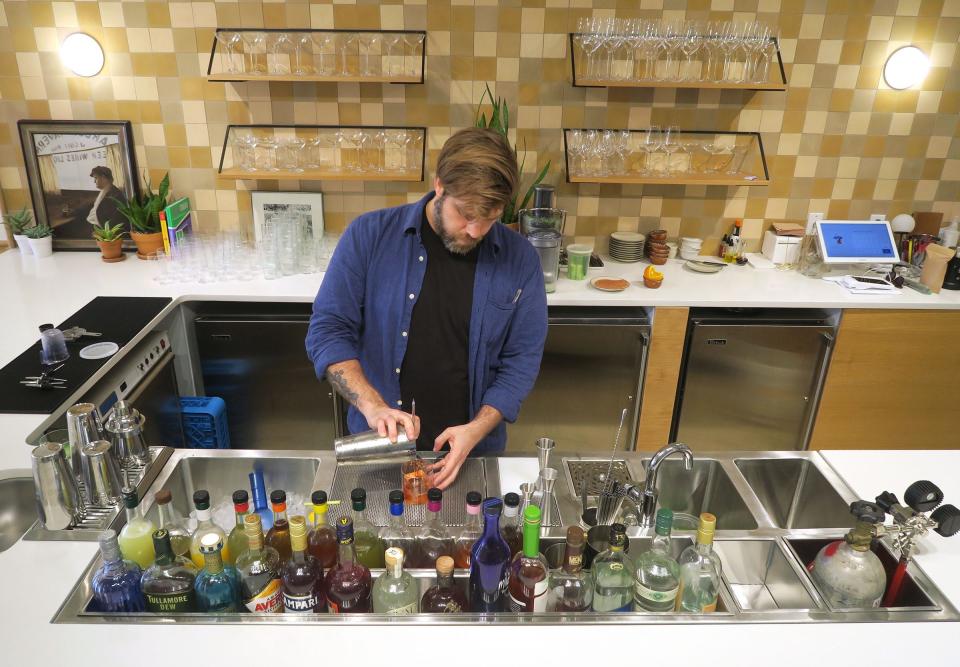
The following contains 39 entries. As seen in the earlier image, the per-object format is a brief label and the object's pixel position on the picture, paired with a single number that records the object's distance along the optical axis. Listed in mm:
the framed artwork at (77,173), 3586
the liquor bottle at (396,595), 1365
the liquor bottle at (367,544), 1485
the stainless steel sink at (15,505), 1840
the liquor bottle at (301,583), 1324
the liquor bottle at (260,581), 1341
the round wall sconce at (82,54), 3432
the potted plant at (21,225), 3580
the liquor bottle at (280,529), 1384
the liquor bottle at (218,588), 1324
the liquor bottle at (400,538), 1573
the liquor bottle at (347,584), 1349
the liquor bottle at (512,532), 1481
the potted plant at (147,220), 3547
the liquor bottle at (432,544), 1566
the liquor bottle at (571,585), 1376
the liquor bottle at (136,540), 1433
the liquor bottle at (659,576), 1382
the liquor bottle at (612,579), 1393
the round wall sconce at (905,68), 3520
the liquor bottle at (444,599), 1375
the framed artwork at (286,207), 3703
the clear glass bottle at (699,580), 1412
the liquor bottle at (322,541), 1413
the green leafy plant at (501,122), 3455
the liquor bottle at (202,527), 1349
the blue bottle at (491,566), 1374
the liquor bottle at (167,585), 1331
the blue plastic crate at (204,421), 3195
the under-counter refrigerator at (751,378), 3291
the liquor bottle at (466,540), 1530
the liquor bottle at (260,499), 1603
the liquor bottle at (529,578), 1327
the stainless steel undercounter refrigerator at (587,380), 3242
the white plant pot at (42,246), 3580
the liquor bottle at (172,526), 1434
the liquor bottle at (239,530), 1372
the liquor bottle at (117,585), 1327
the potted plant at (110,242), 3529
